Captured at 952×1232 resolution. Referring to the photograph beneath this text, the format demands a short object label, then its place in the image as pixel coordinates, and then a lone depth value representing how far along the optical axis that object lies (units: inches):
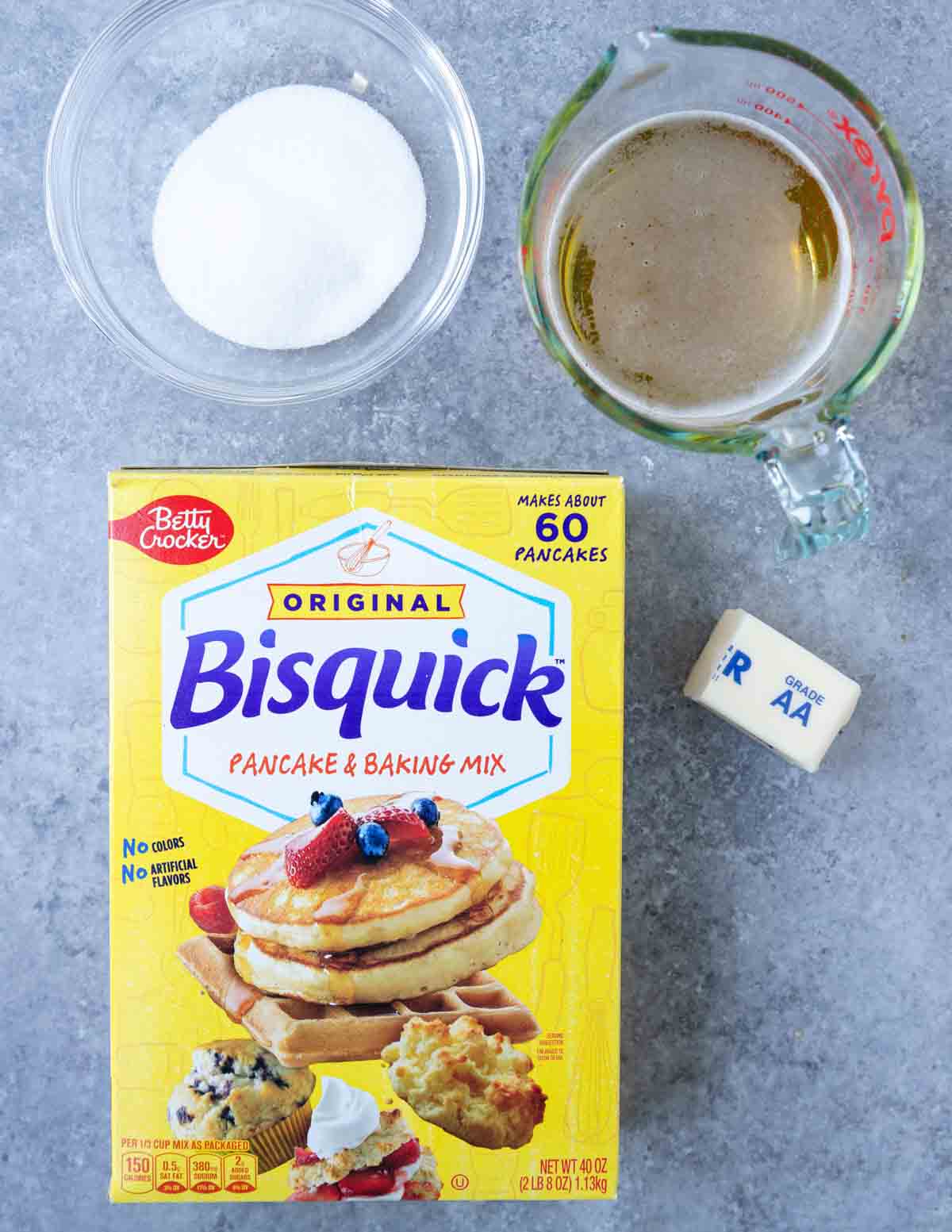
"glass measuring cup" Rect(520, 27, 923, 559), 33.8
